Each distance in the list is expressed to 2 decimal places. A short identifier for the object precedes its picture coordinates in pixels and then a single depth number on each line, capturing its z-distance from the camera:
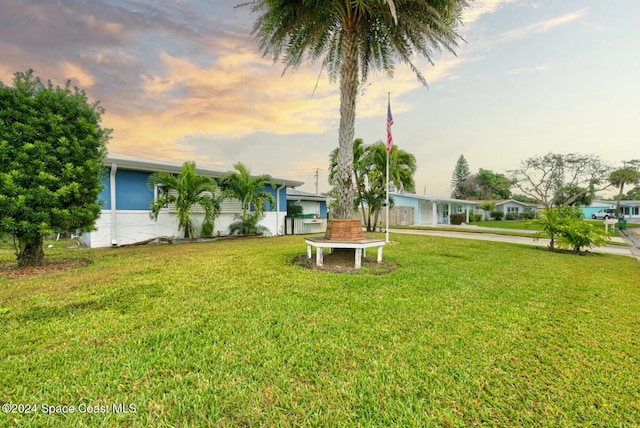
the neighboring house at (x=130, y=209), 9.49
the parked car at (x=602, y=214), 48.16
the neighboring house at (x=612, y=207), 54.69
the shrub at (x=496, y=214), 42.78
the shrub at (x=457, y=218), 32.26
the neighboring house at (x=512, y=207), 46.23
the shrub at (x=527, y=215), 42.77
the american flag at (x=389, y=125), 9.58
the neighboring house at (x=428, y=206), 28.09
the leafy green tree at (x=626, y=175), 33.28
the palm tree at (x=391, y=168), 16.53
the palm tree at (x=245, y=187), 11.98
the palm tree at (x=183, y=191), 9.95
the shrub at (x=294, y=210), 17.07
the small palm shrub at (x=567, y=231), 9.54
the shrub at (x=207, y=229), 11.49
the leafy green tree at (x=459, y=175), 69.88
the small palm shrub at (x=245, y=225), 12.71
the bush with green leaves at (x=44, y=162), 5.22
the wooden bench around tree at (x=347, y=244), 5.64
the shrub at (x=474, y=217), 39.09
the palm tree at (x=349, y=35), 6.40
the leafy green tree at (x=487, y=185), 58.32
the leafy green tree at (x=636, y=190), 39.66
